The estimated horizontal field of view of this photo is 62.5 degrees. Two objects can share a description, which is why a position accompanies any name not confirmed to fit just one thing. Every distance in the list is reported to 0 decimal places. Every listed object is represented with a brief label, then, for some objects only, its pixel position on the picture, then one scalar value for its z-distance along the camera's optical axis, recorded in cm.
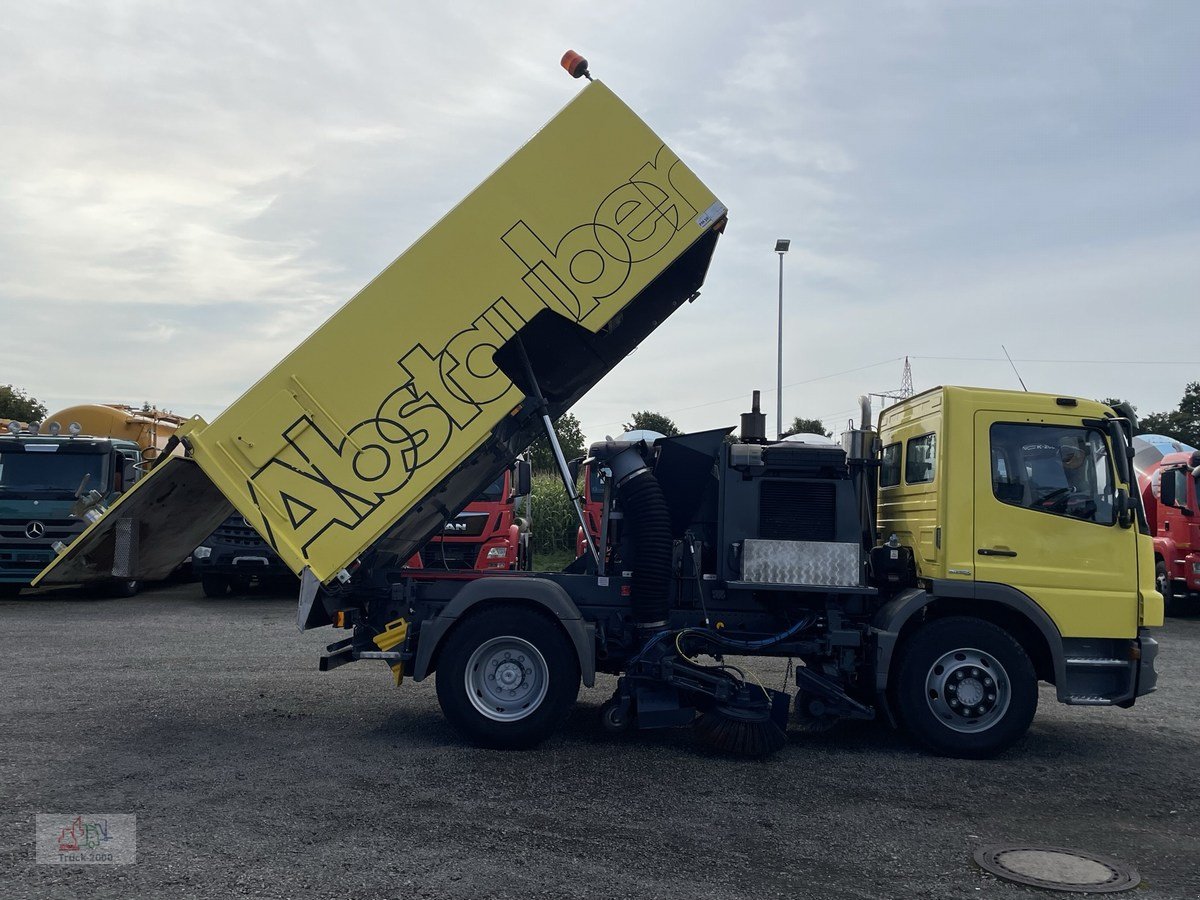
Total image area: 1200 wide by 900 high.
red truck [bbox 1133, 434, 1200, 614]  1631
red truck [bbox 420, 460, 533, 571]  1323
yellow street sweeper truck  701
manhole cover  498
